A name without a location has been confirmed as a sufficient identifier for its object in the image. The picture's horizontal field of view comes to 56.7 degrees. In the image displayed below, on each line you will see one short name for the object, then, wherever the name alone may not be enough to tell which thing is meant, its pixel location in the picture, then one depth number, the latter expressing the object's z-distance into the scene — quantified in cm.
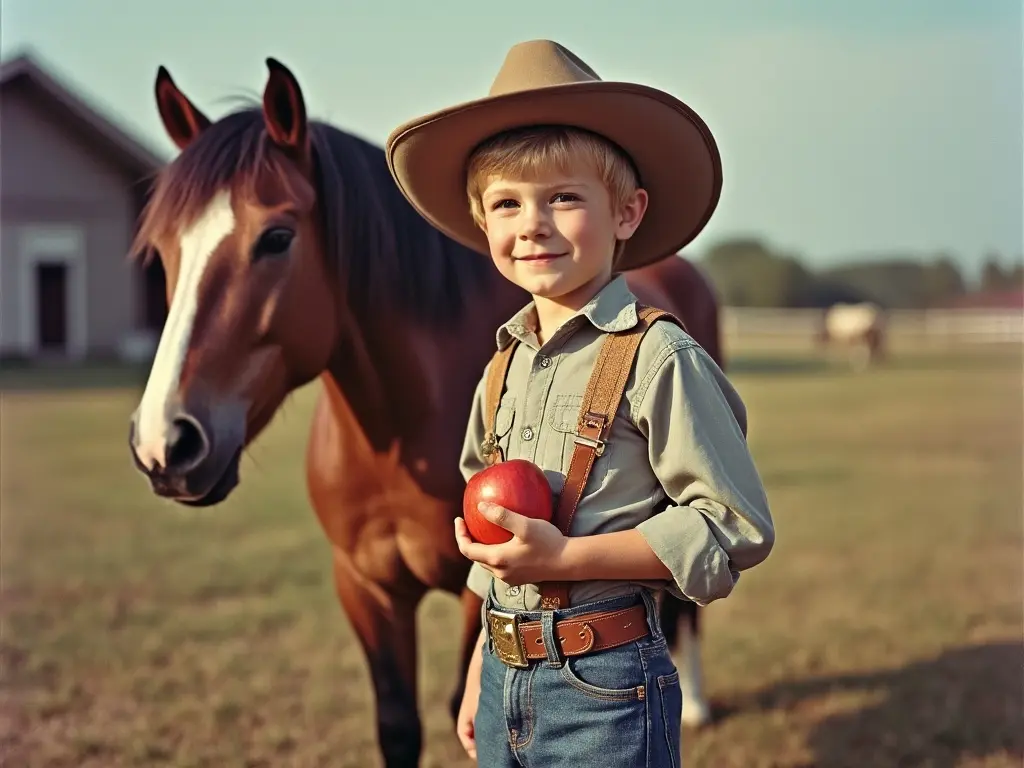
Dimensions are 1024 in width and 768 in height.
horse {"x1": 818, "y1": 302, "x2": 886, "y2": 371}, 2739
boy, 149
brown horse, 204
